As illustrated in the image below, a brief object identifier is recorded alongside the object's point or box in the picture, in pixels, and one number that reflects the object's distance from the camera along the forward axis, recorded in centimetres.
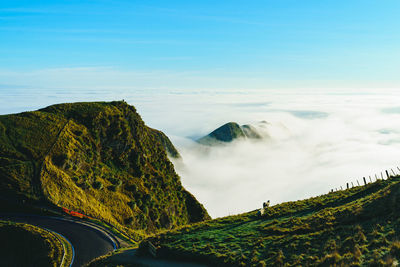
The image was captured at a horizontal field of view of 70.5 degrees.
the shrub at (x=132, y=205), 6544
